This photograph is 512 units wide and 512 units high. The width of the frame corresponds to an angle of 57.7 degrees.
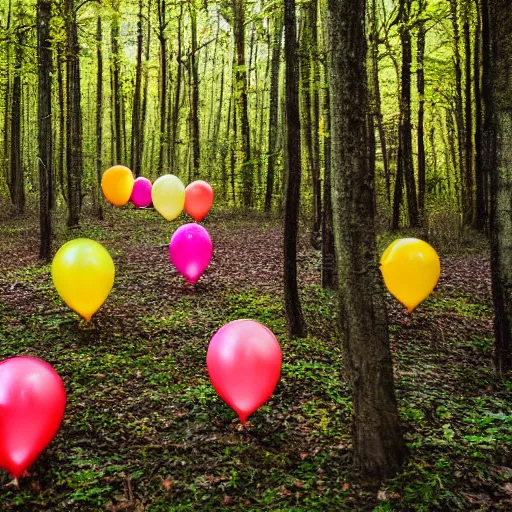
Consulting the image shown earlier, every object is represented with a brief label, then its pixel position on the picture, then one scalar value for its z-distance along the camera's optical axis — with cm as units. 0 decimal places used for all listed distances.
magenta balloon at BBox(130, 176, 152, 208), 1520
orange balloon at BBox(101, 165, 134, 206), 1396
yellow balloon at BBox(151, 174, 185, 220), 1220
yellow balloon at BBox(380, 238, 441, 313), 577
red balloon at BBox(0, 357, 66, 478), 307
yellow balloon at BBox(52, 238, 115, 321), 525
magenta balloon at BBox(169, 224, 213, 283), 733
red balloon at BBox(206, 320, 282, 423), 359
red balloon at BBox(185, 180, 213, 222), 1264
